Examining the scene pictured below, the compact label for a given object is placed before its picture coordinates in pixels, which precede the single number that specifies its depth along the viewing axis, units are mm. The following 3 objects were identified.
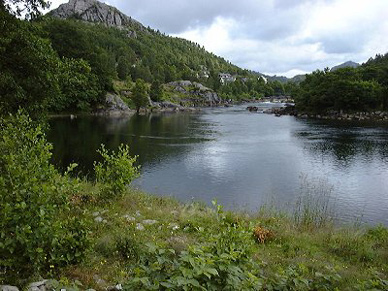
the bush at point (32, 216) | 5348
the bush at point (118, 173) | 12125
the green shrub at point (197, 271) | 4012
